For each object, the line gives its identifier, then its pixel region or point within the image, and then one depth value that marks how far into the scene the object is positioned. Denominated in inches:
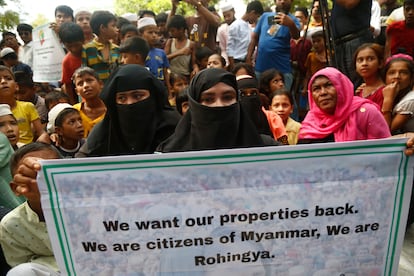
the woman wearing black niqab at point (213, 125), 86.1
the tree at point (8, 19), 380.4
